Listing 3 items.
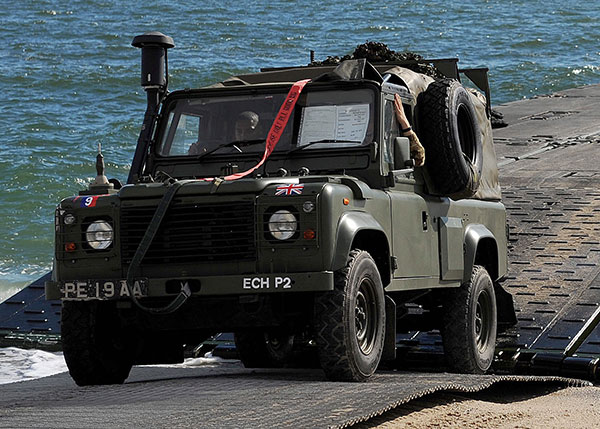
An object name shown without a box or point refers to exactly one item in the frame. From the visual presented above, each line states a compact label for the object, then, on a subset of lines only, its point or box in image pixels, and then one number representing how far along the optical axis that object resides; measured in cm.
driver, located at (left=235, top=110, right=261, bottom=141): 1602
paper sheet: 1564
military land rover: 1377
